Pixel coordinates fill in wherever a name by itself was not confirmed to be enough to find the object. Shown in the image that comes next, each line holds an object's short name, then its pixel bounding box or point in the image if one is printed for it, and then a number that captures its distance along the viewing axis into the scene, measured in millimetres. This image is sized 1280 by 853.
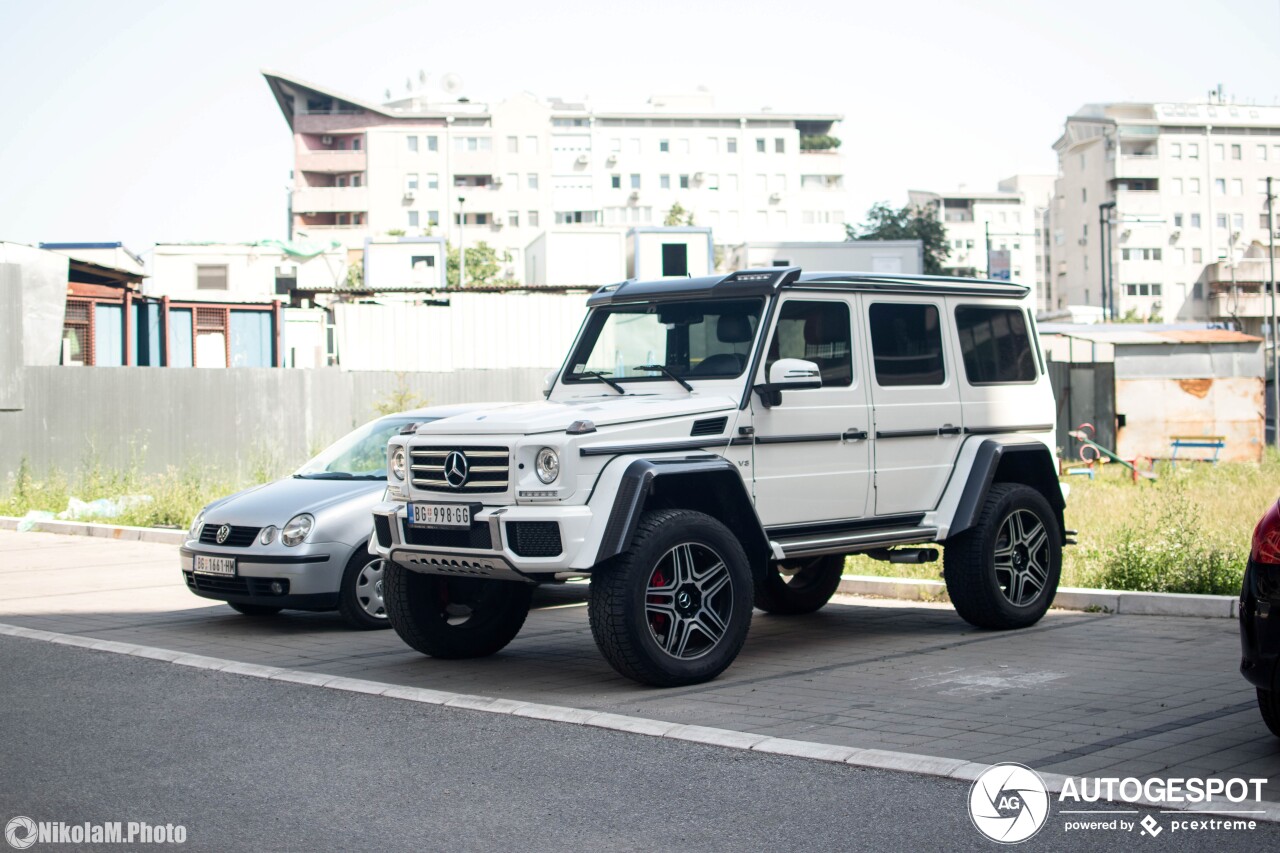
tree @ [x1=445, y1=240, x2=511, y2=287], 93188
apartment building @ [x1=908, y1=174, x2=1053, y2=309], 147875
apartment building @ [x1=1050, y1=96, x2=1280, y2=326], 113562
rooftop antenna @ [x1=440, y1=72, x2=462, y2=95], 124625
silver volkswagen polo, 9844
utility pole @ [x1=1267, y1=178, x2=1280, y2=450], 35406
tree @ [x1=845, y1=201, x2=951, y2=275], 81625
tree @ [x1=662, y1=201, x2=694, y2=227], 100688
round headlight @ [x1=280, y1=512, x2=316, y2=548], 9883
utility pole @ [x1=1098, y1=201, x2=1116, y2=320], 96150
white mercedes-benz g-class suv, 7488
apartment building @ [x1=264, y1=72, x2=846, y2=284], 112000
